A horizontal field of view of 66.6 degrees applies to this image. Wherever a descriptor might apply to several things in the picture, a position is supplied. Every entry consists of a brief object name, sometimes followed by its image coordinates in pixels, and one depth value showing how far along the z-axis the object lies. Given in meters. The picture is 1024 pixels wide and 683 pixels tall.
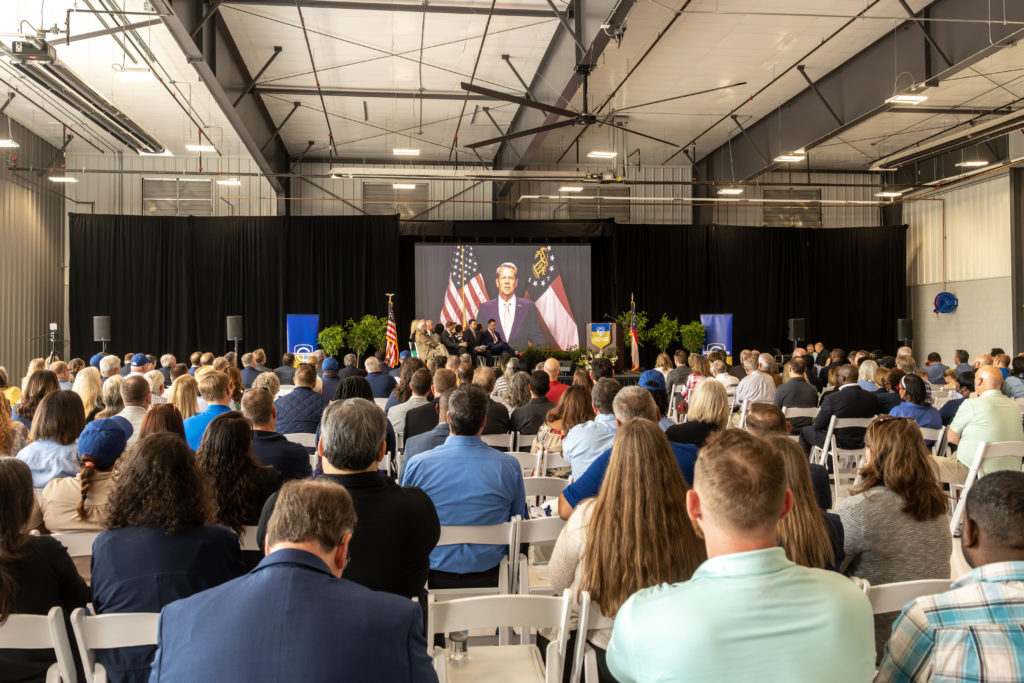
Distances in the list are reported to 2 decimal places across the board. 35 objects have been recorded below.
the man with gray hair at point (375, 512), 2.41
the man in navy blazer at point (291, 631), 1.37
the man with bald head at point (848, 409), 6.40
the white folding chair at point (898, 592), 2.13
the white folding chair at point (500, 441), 5.25
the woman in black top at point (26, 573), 2.07
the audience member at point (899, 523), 2.71
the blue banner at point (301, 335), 16.31
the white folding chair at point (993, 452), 4.71
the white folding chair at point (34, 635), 1.95
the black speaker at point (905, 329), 17.17
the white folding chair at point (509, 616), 1.96
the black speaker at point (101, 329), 14.60
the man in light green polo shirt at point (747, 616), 1.38
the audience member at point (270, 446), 3.73
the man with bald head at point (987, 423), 5.27
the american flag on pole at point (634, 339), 16.22
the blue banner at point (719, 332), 17.84
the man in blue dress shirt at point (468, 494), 3.20
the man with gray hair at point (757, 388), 7.82
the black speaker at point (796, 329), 17.09
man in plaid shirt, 1.53
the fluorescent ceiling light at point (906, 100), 8.65
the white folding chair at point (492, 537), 2.86
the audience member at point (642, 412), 3.59
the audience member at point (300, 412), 5.88
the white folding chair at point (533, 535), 2.99
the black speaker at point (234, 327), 15.52
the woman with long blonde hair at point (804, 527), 2.29
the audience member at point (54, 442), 3.69
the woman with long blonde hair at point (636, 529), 2.12
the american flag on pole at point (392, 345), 14.49
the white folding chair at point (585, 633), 2.06
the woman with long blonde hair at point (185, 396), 5.16
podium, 15.76
